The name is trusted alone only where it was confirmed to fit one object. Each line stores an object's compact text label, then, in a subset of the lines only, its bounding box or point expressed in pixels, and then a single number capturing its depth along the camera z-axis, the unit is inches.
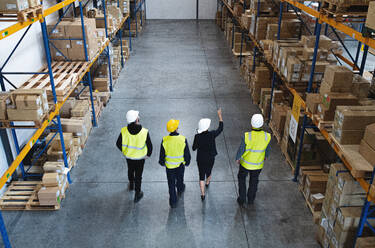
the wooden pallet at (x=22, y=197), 261.3
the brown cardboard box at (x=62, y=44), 356.5
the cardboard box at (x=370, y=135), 174.6
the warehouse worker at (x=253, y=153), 233.0
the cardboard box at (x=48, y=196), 255.6
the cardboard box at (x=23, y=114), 226.5
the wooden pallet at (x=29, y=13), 202.8
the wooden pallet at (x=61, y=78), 287.6
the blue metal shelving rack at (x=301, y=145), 178.0
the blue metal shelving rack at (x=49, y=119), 204.7
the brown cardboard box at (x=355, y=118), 194.2
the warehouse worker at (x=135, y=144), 243.1
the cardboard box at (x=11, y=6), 200.8
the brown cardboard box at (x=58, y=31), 348.5
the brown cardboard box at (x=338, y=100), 225.3
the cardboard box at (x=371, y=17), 176.2
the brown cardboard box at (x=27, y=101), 223.8
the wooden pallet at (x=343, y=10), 214.8
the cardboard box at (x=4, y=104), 225.0
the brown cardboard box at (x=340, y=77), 229.8
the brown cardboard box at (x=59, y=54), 361.4
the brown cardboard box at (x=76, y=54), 360.2
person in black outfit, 240.7
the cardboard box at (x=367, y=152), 177.5
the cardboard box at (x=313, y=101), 244.0
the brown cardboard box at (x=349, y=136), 198.2
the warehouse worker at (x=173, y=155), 232.7
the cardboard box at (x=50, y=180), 261.0
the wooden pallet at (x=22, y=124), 232.8
